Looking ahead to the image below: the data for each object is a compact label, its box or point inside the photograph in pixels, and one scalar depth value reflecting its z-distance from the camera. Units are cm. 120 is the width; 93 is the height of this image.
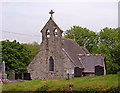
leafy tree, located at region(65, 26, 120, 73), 5475
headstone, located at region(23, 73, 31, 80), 3103
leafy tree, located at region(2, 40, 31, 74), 4377
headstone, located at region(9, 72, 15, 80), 3055
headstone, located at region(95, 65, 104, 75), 2744
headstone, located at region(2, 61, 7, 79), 2820
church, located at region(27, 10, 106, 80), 3138
